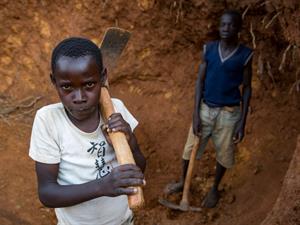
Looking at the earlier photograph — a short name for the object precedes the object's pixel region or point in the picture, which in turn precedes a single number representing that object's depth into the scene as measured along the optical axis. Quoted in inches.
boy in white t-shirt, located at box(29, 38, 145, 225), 66.1
